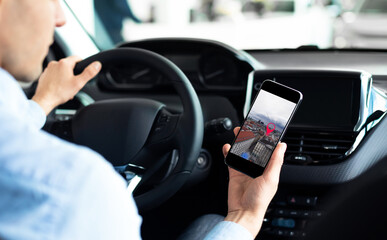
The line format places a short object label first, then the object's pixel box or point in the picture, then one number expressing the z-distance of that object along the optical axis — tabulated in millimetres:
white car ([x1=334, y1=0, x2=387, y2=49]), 5598
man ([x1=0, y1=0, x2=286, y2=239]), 563
